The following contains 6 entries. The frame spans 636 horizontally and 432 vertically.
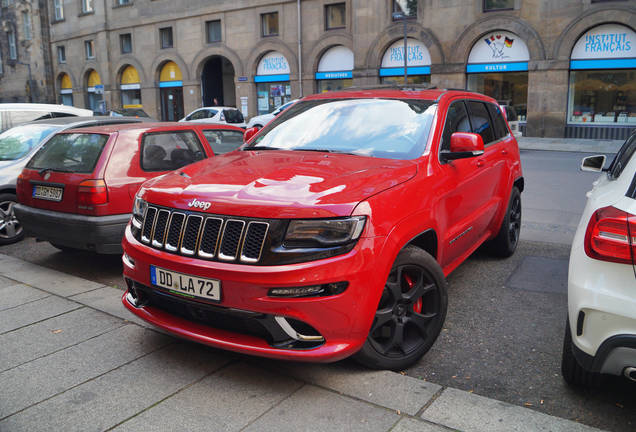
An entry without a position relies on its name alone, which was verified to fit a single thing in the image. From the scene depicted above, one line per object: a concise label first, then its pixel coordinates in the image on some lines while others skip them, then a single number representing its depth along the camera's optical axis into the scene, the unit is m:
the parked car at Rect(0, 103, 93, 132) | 9.78
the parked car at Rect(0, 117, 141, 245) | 7.30
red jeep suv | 3.00
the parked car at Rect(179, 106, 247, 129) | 23.06
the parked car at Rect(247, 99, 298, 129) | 22.91
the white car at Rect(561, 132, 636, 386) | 2.52
